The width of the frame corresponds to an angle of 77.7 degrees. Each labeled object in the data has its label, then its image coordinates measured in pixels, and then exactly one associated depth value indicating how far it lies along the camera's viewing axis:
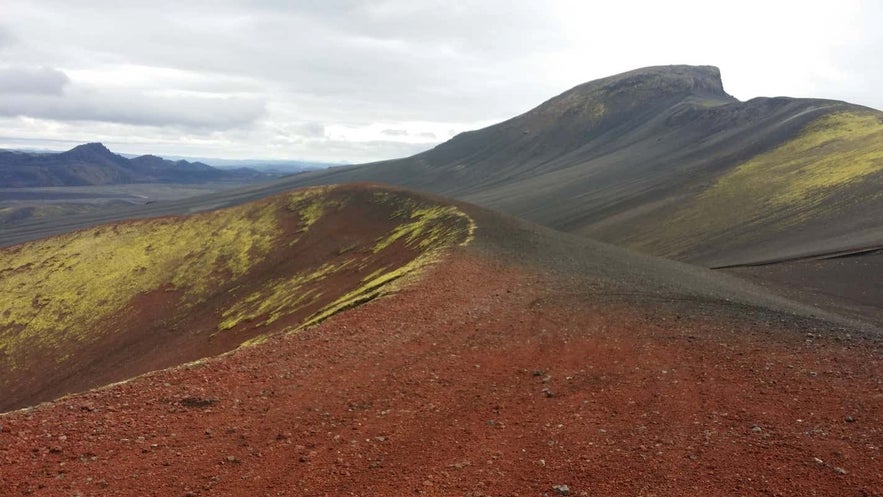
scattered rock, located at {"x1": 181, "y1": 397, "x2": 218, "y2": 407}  13.58
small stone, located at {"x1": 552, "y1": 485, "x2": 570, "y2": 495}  10.24
